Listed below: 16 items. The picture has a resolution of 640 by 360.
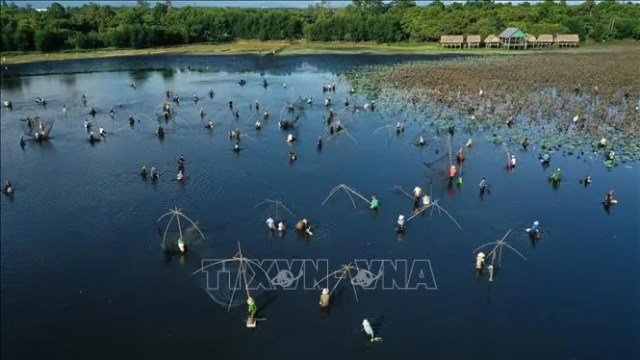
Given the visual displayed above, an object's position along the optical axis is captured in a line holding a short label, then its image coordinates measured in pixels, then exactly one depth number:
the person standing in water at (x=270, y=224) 31.09
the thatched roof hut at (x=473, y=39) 113.94
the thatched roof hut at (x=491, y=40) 113.19
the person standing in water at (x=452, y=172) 38.41
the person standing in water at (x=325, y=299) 24.03
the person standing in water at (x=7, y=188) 37.17
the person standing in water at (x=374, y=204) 33.72
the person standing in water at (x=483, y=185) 36.19
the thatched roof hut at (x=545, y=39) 113.00
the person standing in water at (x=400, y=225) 30.86
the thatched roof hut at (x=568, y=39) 112.75
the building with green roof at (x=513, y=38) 109.06
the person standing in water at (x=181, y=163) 40.88
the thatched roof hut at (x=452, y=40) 115.19
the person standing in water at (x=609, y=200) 34.38
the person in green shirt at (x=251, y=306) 23.14
